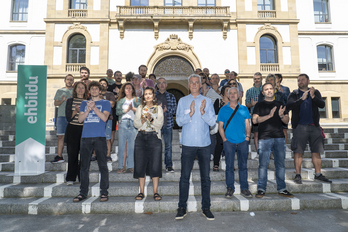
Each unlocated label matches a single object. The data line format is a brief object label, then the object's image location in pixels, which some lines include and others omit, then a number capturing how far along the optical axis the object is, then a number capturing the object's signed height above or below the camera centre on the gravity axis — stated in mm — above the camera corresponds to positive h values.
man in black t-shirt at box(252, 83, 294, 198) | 4031 -69
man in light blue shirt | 3371 -113
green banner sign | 4699 +407
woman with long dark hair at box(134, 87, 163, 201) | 3809 -188
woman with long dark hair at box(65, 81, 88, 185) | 4227 -4
